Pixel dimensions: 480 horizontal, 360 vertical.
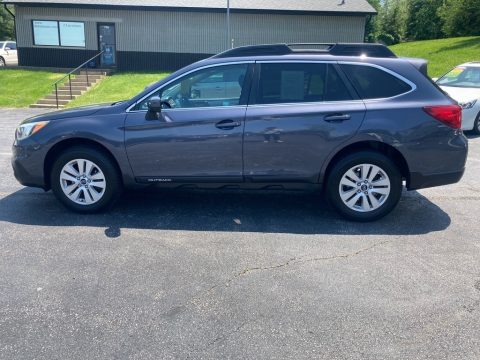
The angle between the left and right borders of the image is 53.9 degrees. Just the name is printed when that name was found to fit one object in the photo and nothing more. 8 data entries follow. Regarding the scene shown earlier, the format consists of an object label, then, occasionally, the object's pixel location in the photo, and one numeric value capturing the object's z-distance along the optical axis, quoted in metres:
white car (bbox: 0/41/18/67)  30.42
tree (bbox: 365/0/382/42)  48.38
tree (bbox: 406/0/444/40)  43.47
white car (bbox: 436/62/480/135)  10.20
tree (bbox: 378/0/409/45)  48.72
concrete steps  18.06
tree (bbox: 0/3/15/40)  49.94
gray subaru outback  4.93
